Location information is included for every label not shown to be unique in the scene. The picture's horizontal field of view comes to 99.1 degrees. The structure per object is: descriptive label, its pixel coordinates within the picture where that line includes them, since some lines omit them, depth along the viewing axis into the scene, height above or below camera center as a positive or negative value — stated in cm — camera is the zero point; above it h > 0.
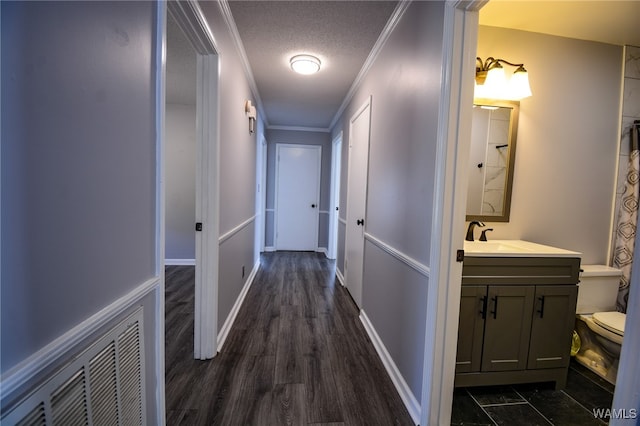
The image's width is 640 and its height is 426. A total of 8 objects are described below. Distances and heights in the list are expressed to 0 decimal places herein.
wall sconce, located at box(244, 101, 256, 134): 281 +81
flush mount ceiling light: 249 +118
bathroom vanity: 158 -69
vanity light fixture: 187 +82
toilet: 177 -79
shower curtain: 210 -10
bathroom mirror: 203 +29
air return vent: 59 -53
